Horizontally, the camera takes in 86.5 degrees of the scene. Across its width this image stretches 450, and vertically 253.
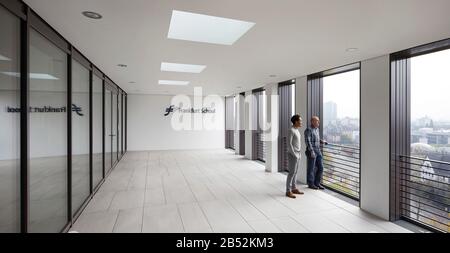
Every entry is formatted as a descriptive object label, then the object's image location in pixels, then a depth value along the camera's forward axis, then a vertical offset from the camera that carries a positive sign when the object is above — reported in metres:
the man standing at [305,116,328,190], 5.15 -0.61
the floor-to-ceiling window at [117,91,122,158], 8.60 +0.05
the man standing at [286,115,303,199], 4.69 -0.49
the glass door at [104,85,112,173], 6.14 -0.07
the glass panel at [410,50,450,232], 3.23 -0.23
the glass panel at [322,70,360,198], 4.64 -0.08
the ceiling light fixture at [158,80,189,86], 7.44 +1.43
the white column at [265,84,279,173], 7.01 +0.01
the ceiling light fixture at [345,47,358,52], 3.46 +1.14
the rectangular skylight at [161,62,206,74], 5.29 +1.35
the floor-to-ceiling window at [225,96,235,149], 11.61 +0.22
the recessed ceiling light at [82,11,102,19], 2.42 +1.16
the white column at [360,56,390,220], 3.72 -0.16
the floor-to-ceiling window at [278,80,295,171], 6.64 +0.38
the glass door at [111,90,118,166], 7.29 -0.03
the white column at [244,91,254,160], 9.02 +0.09
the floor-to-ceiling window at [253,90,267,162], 8.59 -0.04
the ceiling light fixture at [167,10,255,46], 3.00 +1.30
